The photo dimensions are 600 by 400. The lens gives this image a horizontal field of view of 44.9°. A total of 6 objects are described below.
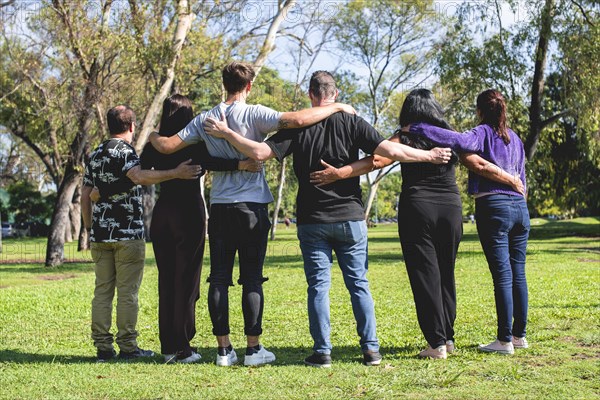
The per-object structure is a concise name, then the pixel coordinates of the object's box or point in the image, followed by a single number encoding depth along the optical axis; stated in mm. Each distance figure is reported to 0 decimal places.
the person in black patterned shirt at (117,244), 6414
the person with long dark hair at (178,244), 6176
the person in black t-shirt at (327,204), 5812
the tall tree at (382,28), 37375
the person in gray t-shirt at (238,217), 5918
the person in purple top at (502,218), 6316
